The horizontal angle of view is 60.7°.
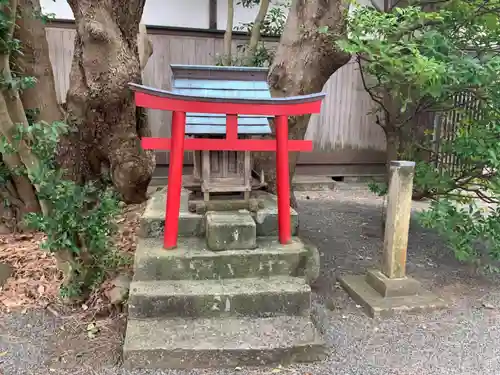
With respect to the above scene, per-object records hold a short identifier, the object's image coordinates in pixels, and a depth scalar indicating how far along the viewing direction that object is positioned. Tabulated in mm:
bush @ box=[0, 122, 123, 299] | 2898
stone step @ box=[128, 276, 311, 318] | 2873
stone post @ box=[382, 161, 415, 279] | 3457
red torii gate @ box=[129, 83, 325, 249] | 2959
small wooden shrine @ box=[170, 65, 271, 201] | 3316
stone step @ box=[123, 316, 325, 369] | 2609
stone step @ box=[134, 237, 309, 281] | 3062
